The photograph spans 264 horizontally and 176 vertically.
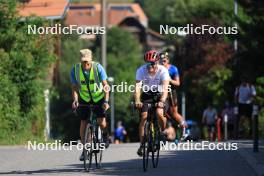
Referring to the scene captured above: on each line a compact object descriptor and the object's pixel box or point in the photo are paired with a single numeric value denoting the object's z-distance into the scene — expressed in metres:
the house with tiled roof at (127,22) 130.50
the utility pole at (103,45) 42.47
